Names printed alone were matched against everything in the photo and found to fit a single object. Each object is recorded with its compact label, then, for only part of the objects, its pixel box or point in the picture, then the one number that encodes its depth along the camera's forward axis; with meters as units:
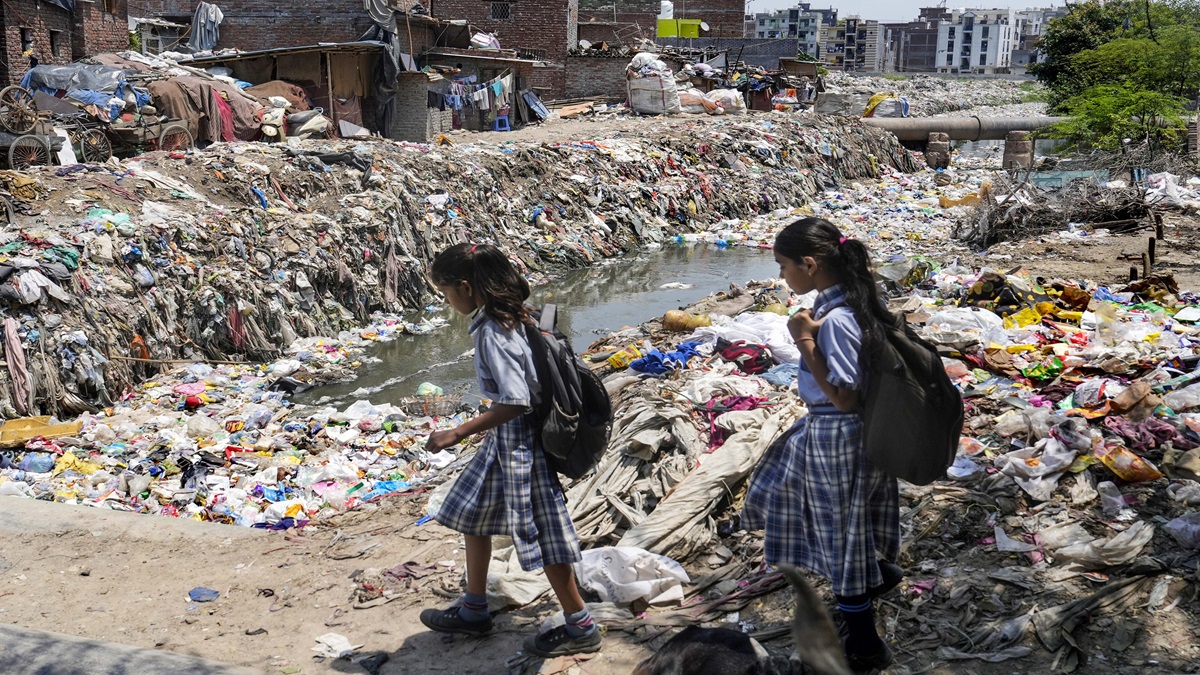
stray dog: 2.35
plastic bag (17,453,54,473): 5.76
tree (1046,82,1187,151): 16.27
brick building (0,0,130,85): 15.76
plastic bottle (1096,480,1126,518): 3.52
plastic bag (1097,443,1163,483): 3.64
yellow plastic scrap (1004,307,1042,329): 6.25
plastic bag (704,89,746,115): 24.23
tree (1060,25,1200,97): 19.23
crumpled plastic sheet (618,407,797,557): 3.61
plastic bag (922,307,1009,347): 5.65
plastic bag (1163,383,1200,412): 4.18
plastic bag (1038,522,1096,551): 3.29
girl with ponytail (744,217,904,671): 2.50
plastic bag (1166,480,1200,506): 3.41
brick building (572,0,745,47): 38.59
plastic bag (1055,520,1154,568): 3.13
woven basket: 6.96
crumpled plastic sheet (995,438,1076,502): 3.70
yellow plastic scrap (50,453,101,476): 5.73
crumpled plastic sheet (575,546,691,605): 3.30
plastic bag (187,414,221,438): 6.41
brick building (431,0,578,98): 27.05
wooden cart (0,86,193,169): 10.31
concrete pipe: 24.62
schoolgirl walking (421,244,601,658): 2.73
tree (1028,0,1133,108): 29.16
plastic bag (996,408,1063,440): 4.12
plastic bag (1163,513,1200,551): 3.12
